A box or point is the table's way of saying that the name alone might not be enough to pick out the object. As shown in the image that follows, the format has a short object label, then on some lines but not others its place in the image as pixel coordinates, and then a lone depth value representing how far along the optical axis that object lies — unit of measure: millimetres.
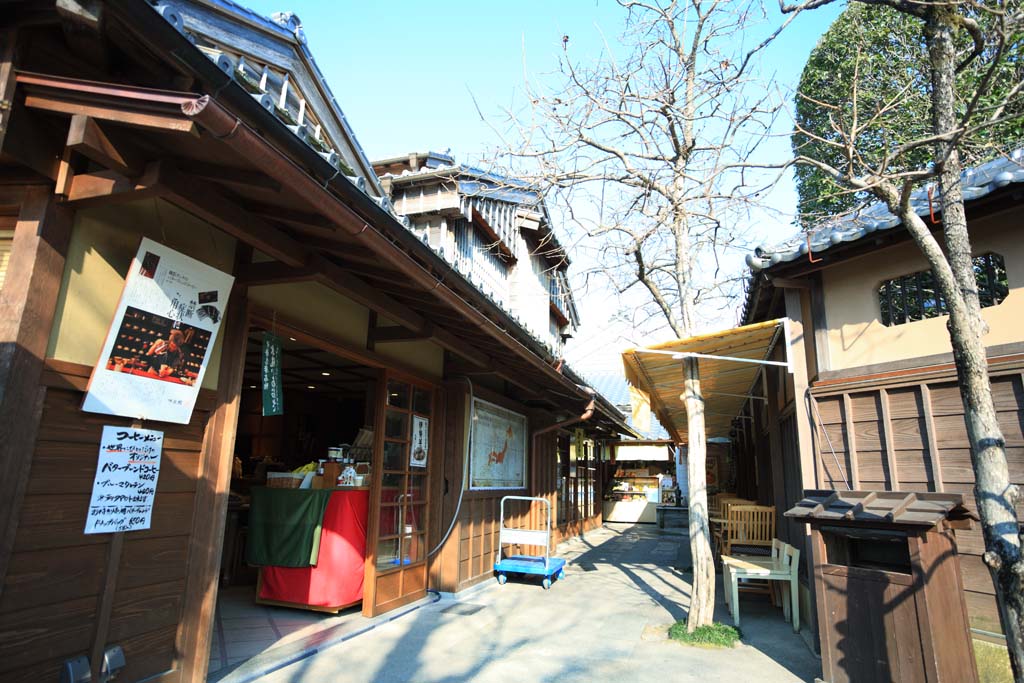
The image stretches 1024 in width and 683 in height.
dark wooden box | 3383
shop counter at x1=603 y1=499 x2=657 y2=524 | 18172
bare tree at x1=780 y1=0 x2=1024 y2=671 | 2652
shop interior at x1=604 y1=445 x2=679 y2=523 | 18406
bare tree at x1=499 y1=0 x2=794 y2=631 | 5758
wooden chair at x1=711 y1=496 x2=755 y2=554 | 8222
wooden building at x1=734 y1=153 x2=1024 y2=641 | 4184
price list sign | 3012
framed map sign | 7895
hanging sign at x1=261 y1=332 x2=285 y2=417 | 4160
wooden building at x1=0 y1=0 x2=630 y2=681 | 2443
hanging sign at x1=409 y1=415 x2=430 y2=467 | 6672
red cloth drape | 5723
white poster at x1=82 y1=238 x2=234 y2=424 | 3039
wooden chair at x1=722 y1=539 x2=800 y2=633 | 5941
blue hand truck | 8023
